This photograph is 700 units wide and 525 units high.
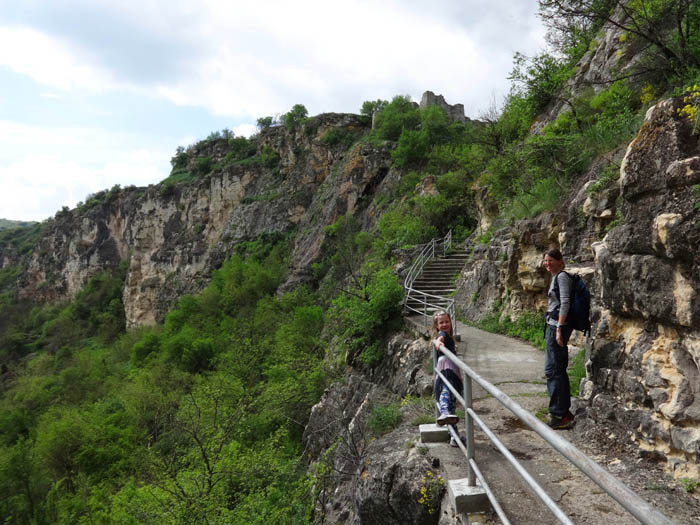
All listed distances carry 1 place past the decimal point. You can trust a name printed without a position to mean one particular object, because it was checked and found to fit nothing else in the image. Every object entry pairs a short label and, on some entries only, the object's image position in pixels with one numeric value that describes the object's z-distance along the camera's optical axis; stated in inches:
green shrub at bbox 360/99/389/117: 1622.8
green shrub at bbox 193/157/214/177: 2064.5
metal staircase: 521.7
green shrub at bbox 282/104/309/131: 1657.2
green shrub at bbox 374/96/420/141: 1279.5
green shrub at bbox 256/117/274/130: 2160.4
